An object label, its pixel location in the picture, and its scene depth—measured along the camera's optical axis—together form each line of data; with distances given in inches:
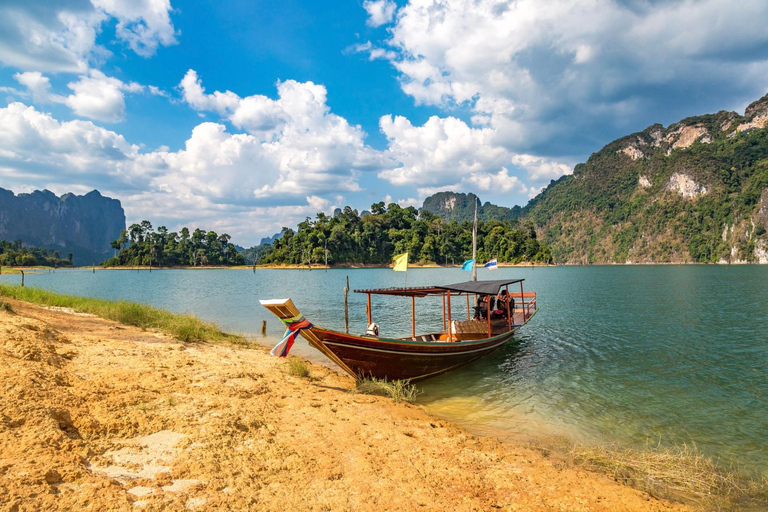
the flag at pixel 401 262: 550.0
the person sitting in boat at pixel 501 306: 725.9
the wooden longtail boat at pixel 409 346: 379.6
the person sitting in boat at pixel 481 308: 704.4
